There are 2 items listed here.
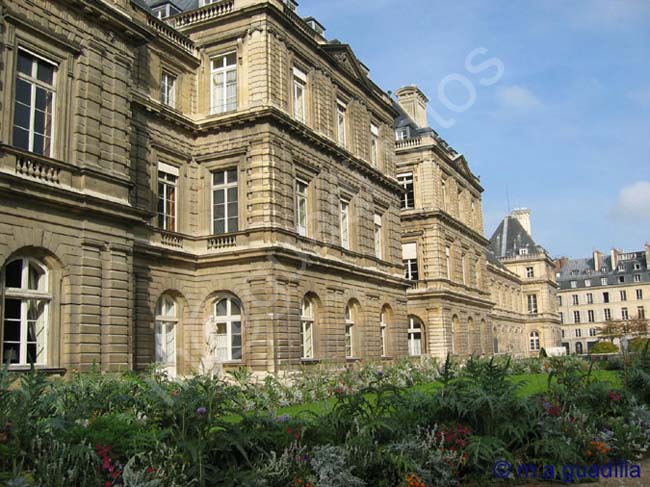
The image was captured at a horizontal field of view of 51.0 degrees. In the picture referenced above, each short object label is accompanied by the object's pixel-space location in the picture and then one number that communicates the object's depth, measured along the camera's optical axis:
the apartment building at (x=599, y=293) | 84.50
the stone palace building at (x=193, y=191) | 13.85
